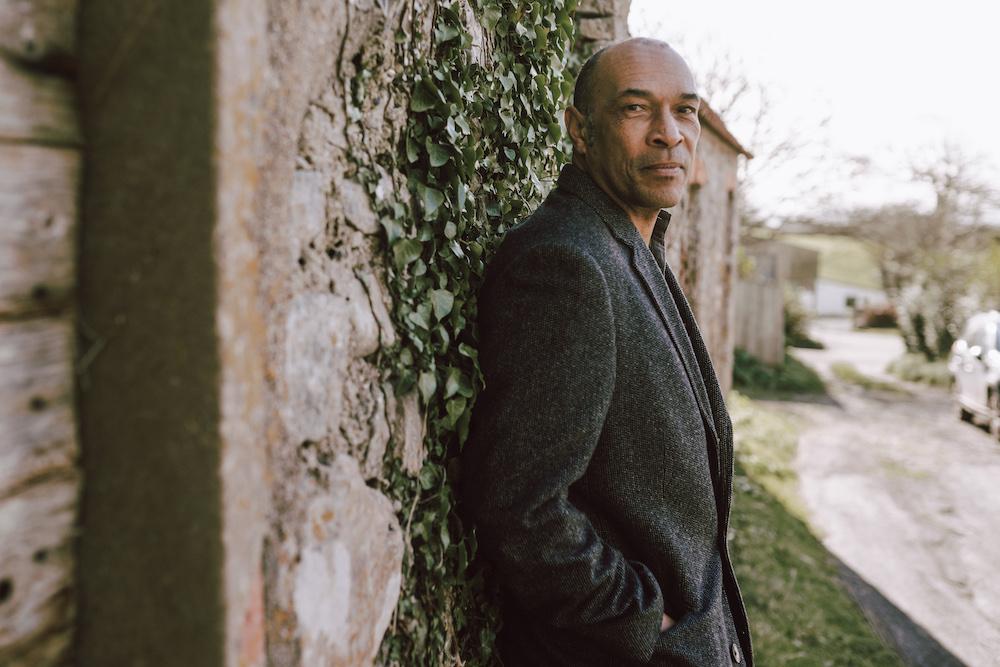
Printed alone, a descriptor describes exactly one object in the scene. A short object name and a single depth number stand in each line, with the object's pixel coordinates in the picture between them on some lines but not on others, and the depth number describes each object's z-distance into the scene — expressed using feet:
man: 5.02
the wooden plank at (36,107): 2.86
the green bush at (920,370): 43.75
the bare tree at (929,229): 50.80
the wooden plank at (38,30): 2.83
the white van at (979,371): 28.94
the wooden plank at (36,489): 2.89
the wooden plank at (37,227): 2.87
